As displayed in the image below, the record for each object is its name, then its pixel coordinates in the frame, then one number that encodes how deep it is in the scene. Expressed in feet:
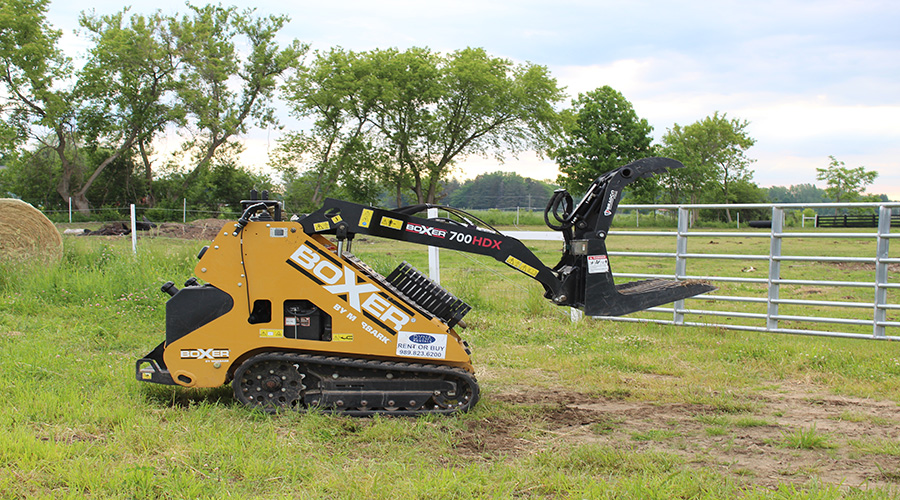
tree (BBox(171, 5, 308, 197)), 121.29
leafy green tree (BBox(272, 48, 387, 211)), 137.69
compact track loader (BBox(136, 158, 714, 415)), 16.72
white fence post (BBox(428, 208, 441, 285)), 30.36
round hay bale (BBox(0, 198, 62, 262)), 34.64
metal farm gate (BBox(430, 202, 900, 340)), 25.38
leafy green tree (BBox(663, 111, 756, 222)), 179.93
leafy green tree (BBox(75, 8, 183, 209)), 116.67
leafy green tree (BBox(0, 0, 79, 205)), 107.34
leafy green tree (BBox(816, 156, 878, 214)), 176.76
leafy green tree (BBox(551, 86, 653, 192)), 157.58
